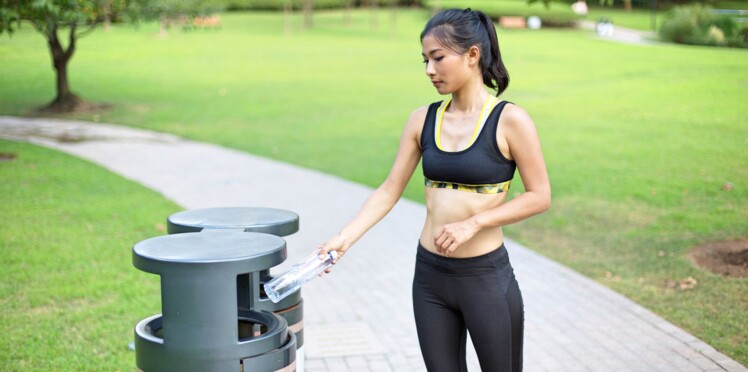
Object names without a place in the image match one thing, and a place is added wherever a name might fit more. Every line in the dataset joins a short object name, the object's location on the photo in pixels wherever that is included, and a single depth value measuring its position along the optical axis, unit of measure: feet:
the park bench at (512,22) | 144.36
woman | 10.29
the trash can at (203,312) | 9.23
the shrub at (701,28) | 91.45
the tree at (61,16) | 38.04
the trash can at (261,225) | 11.96
